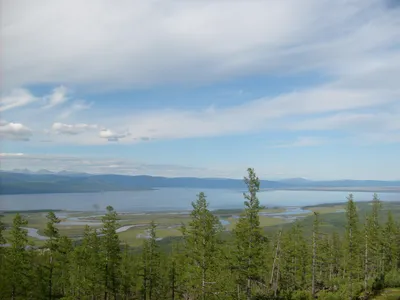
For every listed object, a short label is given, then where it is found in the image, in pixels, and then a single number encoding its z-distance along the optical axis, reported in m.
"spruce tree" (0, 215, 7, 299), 34.03
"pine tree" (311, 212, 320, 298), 50.10
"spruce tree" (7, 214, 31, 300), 34.50
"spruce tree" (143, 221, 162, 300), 45.98
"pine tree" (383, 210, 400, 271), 62.31
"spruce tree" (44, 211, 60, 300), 37.25
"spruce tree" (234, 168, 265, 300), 31.33
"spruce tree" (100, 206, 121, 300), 39.50
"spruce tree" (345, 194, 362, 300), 44.77
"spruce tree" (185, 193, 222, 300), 29.92
